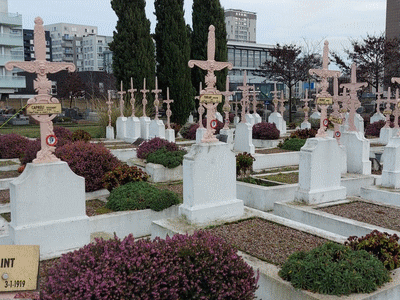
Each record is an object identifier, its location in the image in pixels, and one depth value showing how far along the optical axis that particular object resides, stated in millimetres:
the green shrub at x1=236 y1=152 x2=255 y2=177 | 11945
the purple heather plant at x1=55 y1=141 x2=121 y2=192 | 10375
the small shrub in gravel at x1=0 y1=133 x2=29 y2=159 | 15680
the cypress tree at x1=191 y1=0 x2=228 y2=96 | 32906
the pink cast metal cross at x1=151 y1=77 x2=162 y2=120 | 22328
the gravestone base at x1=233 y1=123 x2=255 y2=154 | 17703
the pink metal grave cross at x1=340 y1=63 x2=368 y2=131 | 13565
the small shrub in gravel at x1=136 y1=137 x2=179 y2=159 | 14641
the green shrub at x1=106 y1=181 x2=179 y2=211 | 8703
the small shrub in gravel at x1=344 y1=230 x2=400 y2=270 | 5559
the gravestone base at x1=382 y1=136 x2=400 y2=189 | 10570
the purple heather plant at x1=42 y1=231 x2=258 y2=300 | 3914
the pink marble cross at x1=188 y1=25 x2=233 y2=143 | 8094
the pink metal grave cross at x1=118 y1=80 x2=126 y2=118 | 23016
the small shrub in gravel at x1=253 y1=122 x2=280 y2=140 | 20031
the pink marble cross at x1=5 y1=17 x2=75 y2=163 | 6711
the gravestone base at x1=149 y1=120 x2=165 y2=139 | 20656
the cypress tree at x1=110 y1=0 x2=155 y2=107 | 28438
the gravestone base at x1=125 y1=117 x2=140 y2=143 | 21500
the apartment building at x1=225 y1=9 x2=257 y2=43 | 168375
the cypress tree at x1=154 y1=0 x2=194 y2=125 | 30297
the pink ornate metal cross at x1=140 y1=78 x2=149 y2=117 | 22194
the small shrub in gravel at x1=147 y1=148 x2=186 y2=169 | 13266
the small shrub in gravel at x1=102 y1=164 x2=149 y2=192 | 9930
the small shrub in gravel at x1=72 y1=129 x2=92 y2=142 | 18198
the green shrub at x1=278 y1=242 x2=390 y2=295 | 4855
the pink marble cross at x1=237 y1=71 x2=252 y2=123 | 19950
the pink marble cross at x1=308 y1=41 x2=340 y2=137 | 9852
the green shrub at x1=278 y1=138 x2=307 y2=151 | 17109
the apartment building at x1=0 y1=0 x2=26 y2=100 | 51062
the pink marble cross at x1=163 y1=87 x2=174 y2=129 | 21812
